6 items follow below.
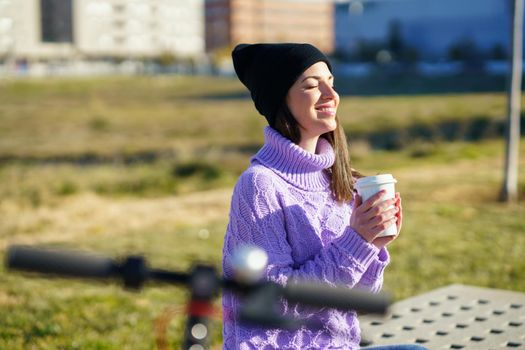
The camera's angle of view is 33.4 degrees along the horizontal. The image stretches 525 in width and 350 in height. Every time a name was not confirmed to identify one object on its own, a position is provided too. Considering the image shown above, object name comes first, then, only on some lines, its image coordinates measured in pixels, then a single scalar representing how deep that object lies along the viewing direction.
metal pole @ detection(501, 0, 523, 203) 9.66
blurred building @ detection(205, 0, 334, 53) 116.75
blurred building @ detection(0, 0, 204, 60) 107.97
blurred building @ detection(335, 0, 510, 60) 80.75
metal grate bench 3.43
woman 2.28
